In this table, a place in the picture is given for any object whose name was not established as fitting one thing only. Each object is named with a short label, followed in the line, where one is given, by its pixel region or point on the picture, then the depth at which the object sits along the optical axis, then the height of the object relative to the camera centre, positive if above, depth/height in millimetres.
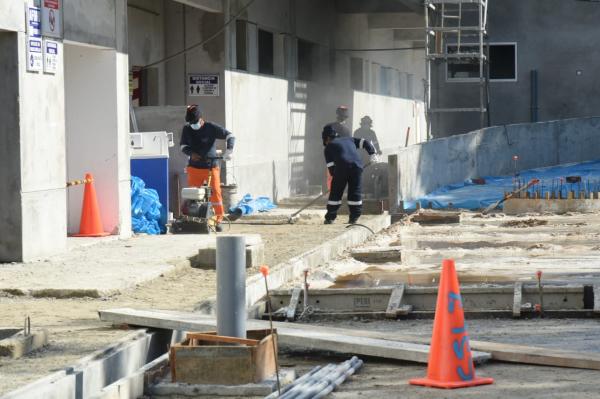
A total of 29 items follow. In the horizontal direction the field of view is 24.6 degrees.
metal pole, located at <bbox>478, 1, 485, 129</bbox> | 33109 +2656
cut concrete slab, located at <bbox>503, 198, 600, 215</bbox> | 23281 -546
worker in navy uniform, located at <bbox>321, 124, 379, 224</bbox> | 21281 +115
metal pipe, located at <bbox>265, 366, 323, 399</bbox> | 8359 -1319
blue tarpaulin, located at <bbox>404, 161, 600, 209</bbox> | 24953 -258
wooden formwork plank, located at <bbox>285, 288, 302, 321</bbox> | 11854 -1130
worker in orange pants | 20078 +402
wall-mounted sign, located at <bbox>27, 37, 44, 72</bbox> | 15250 +1384
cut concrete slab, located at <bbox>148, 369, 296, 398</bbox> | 8625 -1338
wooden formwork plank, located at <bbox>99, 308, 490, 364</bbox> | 9586 -1164
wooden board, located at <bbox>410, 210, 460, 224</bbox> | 22188 -696
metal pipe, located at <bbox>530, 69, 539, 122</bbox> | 37938 +2148
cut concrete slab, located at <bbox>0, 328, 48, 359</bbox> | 9172 -1106
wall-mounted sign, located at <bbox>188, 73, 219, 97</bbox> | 24672 +1668
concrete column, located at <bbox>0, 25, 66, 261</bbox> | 15023 +213
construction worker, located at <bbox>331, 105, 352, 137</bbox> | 21828 +828
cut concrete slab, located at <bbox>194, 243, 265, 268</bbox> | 15211 -886
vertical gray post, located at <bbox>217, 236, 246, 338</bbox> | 9008 -721
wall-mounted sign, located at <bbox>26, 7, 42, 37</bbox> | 15281 +1765
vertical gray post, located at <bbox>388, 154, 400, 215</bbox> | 23328 -139
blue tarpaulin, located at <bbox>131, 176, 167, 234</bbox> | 19203 -444
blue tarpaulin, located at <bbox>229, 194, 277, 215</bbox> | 24141 -502
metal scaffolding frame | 32906 +3486
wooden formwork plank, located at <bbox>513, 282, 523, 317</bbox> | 11836 -1094
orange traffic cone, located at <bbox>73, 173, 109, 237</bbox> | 17641 -457
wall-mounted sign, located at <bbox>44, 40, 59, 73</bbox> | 15719 +1413
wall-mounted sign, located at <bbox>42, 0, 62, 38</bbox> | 15695 +1858
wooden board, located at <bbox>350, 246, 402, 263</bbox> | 16719 -972
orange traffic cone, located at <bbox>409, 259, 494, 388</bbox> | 8680 -1111
